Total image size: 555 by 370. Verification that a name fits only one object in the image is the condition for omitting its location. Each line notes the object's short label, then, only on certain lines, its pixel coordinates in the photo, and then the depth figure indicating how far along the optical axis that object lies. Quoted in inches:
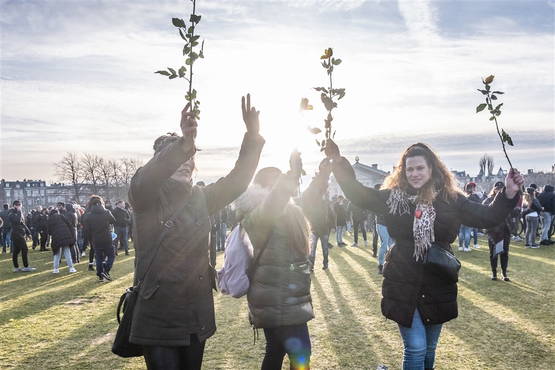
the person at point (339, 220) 699.7
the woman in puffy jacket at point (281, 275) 132.4
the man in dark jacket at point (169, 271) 97.0
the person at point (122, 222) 671.1
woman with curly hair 132.3
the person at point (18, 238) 564.7
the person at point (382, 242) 424.2
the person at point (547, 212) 652.6
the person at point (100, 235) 452.4
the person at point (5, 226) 849.5
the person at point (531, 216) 622.5
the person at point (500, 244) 362.9
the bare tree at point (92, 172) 2701.8
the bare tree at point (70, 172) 2650.1
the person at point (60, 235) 512.1
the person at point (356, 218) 680.4
